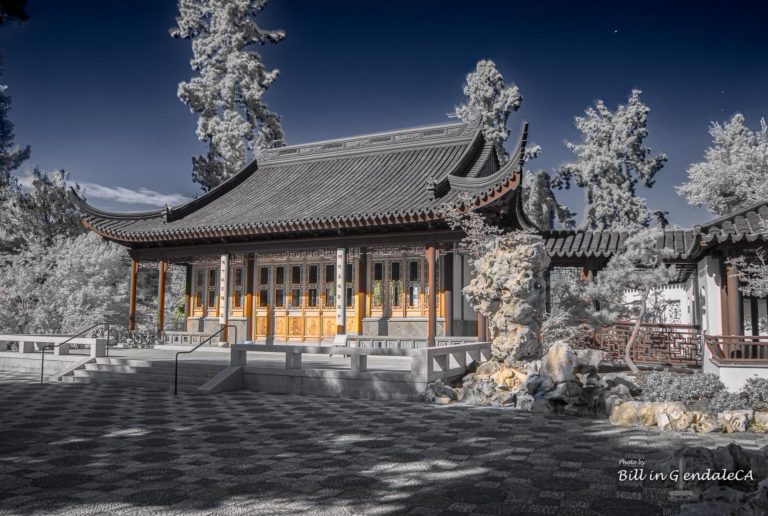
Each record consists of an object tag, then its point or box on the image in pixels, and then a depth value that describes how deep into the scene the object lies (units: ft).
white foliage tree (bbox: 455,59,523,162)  96.63
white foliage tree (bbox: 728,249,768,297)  37.81
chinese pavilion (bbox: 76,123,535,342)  49.90
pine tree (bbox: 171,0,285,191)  103.76
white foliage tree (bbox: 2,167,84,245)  102.89
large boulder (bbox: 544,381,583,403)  31.45
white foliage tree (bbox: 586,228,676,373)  41.83
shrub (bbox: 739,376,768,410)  32.04
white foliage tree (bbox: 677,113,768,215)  70.59
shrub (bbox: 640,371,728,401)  32.96
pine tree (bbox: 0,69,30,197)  35.01
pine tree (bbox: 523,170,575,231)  102.32
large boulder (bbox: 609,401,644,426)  28.45
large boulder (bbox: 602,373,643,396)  34.96
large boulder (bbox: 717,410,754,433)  27.45
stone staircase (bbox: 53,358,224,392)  41.27
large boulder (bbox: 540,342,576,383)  32.83
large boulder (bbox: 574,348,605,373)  40.55
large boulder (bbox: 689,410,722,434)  26.96
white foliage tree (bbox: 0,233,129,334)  72.74
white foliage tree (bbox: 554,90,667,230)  101.19
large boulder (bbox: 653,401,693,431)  27.09
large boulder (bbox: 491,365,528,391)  36.19
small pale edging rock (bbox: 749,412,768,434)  27.71
